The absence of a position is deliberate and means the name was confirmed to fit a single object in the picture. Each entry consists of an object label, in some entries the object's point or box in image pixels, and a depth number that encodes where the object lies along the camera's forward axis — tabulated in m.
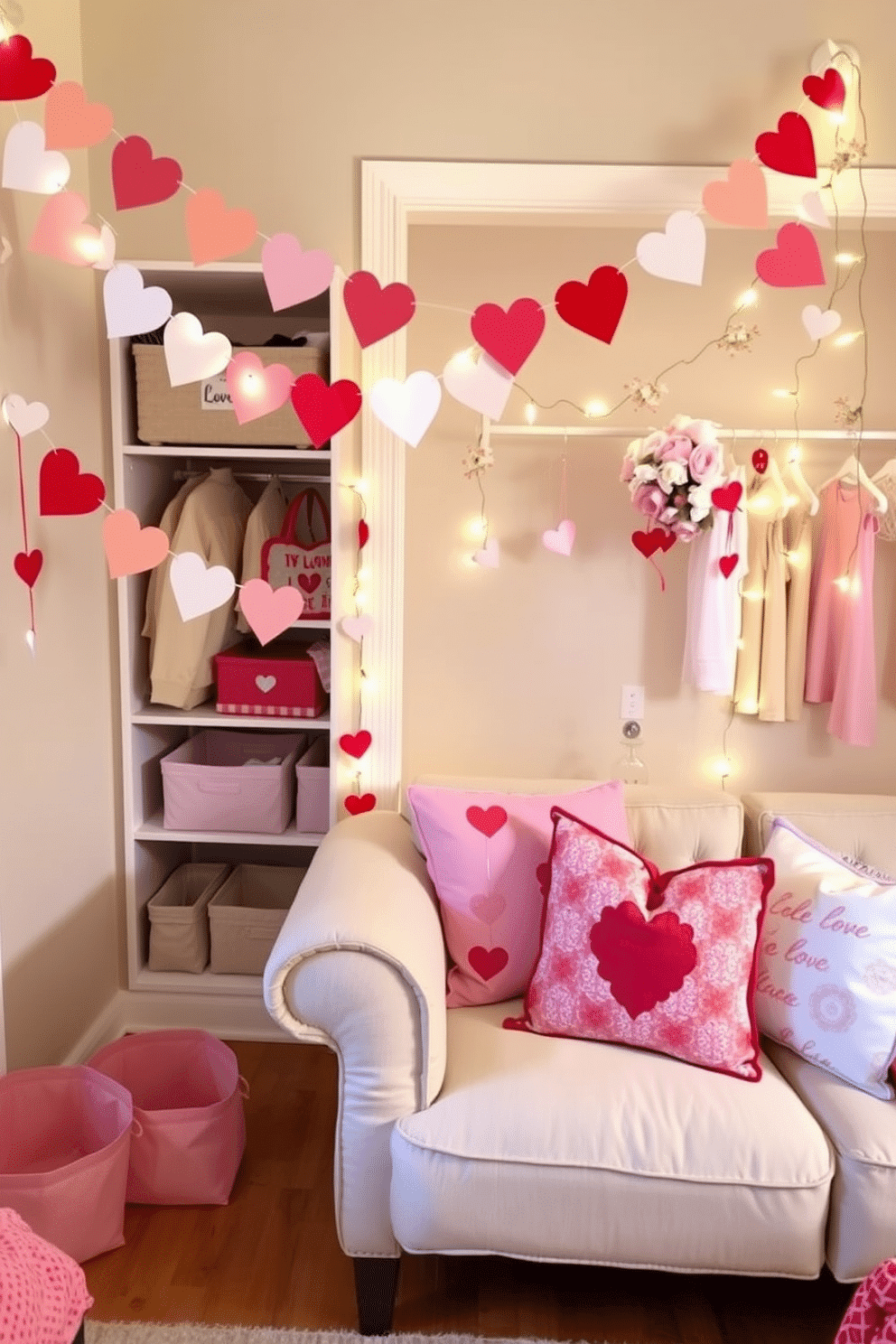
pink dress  2.59
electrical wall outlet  2.98
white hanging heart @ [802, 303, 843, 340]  1.99
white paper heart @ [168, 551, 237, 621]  1.88
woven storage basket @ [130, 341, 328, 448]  2.33
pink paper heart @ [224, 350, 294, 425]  1.84
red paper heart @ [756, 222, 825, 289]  1.81
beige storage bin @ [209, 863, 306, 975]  2.60
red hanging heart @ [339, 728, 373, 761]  2.51
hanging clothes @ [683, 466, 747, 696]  2.55
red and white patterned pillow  1.83
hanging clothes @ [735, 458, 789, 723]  2.68
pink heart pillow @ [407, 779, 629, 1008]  2.06
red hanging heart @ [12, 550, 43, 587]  2.01
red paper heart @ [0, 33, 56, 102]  1.65
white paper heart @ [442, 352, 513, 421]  1.73
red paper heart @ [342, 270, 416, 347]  1.72
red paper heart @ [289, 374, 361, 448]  1.83
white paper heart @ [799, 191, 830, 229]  1.88
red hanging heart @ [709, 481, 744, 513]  2.39
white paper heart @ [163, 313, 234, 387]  1.75
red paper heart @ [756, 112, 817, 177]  1.89
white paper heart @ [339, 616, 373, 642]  2.45
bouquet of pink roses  2.37
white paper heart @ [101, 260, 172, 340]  1.70
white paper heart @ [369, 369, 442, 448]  1.73
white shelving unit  2.38
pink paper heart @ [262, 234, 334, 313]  1.72
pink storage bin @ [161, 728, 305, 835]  2.55
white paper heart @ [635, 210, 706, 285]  1.71
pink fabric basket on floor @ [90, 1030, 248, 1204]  1.99
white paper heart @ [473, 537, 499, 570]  2.47
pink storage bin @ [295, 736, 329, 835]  2.58
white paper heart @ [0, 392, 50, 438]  1.93
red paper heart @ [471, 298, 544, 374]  1.71
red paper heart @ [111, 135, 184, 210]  1.68
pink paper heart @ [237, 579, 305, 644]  1.97
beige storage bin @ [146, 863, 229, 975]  2.60
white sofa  1.65
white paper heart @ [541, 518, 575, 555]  2.44
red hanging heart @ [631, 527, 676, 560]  2.56
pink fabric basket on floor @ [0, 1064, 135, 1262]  1.79
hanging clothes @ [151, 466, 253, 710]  2.46
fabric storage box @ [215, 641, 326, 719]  2.52
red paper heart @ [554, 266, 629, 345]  1.72
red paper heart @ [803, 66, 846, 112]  2.09
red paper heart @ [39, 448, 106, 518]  1.94
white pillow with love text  1.81
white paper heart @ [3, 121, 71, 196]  1.66
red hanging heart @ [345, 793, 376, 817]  2.52
